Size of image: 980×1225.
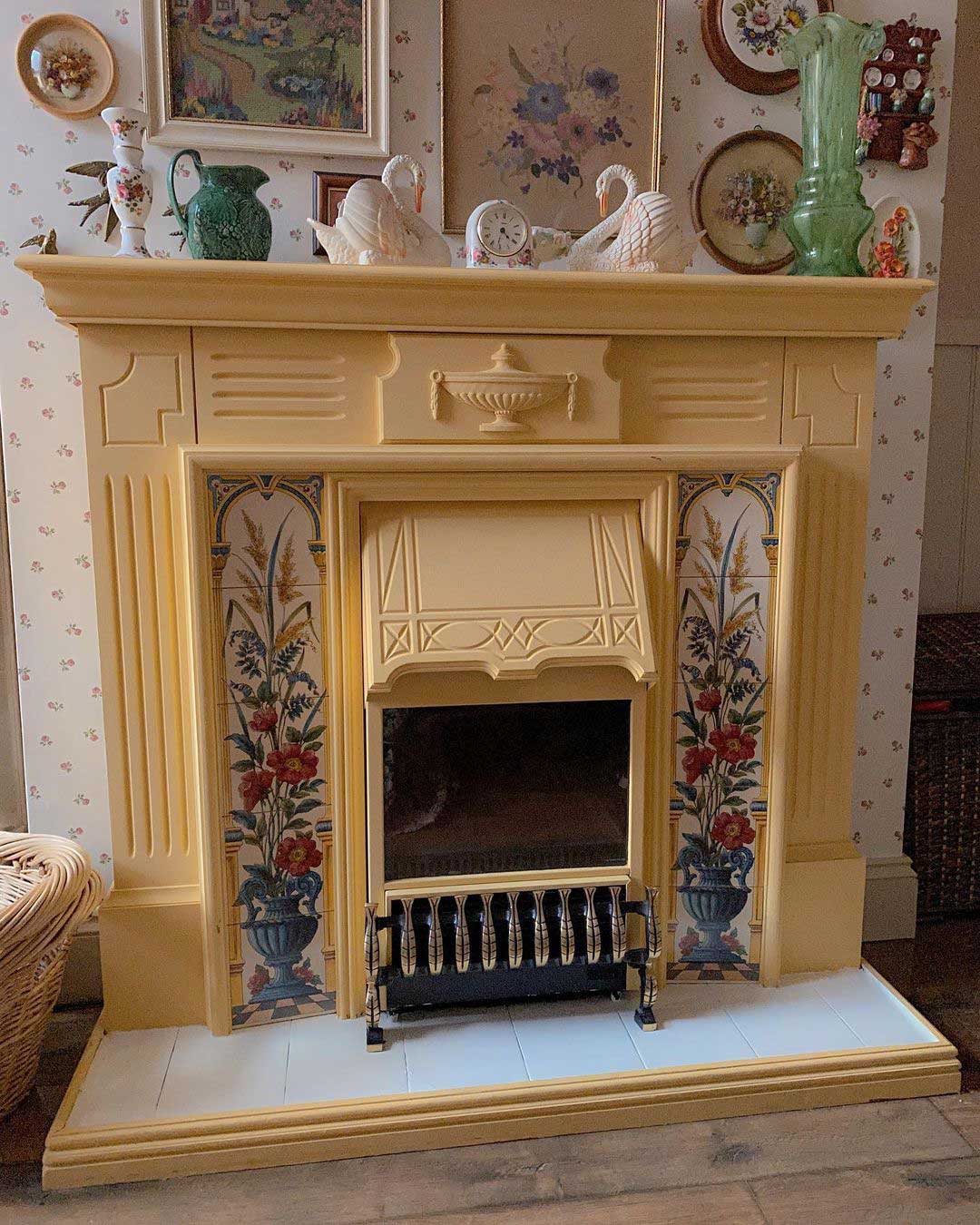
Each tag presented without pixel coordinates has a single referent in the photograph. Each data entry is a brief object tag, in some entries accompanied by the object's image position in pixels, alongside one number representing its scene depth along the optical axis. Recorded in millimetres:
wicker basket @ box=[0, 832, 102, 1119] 1727
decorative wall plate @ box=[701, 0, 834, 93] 2184
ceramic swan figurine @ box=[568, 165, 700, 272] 1891
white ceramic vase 1788
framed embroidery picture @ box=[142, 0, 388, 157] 2017
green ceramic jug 1797
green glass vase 1939
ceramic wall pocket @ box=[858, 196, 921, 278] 2268
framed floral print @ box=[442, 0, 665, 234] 2127
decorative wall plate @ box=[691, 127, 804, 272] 2246
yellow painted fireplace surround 1826
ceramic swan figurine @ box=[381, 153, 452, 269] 1883
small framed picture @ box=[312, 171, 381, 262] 2105
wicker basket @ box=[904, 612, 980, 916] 2553
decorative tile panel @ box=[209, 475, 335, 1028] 1895
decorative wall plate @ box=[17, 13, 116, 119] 1982
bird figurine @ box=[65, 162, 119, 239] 1856
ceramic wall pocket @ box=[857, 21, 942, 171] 2256
